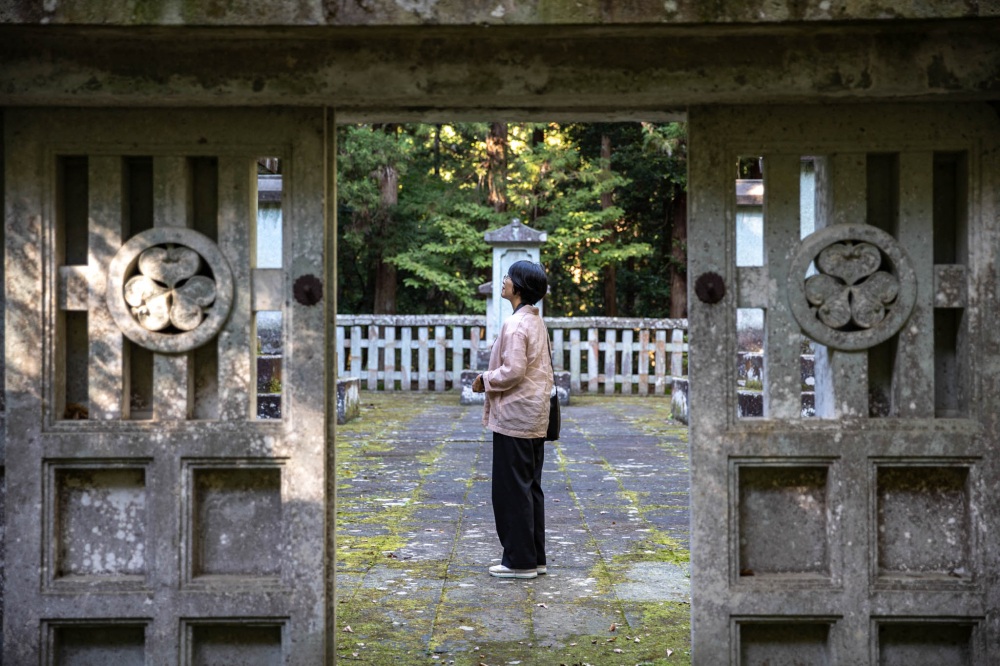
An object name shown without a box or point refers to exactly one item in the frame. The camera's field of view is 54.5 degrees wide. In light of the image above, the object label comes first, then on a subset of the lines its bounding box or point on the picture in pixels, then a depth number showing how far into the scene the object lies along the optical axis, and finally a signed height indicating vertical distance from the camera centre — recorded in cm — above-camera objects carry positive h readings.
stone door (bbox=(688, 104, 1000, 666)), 328 -18
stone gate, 327 -21
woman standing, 507 -37
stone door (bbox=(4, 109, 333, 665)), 326 -16
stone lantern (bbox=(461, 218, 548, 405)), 1495 +130
